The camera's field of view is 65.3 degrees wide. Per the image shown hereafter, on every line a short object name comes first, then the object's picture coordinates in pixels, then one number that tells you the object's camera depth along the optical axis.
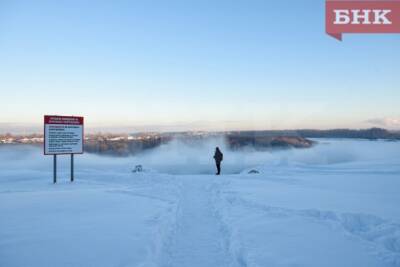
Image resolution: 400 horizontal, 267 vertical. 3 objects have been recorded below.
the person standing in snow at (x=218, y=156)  20.95
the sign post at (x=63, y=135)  14.91
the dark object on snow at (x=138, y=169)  20.93
